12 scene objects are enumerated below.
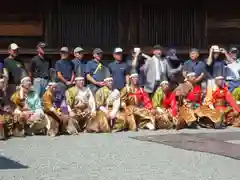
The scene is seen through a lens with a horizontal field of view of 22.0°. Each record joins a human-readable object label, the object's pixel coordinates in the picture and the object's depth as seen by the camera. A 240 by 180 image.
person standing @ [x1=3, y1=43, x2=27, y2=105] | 14.20
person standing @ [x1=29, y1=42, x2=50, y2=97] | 14.17
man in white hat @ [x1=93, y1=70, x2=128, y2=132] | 13.42
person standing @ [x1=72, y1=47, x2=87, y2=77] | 14.62
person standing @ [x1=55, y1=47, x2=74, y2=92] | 14.40
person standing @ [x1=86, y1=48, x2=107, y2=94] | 14.50
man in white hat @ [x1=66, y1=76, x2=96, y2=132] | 13.36
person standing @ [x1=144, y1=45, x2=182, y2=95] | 15.08
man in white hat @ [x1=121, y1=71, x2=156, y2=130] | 14.03
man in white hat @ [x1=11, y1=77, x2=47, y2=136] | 12.66
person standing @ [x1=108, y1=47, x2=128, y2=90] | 14.80
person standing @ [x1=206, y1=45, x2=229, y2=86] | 15.84
